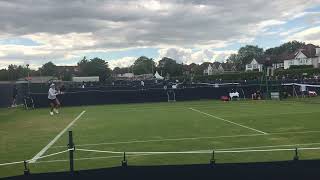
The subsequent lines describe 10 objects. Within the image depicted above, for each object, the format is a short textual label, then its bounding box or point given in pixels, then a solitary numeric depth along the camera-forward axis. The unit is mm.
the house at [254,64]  177362
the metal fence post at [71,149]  7740
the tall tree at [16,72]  143025
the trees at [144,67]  190850
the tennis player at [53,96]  32625
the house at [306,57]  144625
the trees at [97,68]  148212
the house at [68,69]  180250
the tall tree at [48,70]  166250
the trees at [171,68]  146125
